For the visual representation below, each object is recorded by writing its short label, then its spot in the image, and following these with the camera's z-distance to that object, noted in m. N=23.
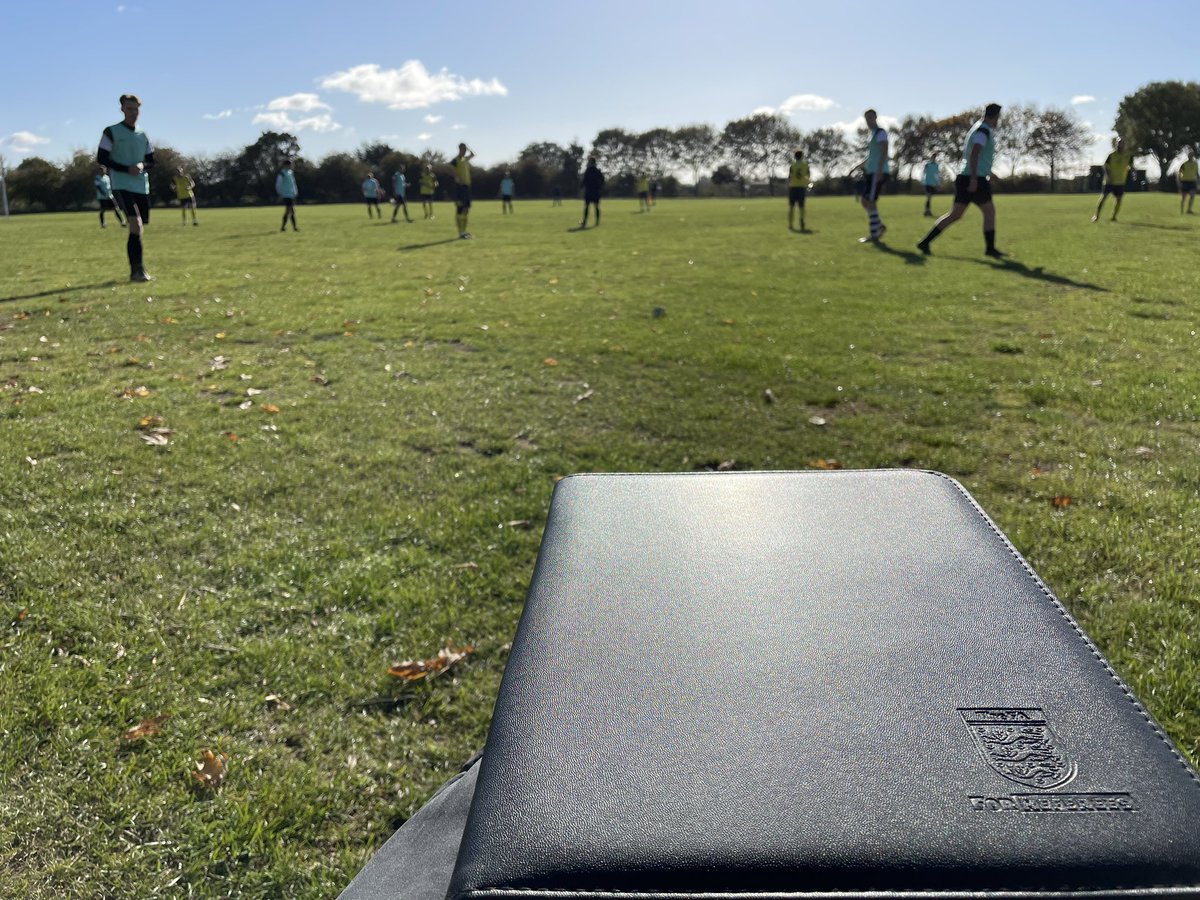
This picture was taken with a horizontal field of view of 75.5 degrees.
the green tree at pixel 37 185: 57.81
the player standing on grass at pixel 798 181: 20.52
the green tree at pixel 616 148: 112.75
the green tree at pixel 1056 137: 79.19
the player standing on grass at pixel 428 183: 29.36
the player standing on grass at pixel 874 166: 14.93
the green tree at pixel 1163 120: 72.06
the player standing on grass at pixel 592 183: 22.67
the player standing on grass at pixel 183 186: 26.66
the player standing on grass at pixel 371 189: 30.17
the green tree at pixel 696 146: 109.69
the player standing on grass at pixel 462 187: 19.73
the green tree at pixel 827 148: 99.44
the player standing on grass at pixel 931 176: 26.77
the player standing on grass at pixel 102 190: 26.86
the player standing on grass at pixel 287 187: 23.70
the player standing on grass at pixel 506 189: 37.00
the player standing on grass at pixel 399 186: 30.12
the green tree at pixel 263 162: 73.81
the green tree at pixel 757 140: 102.38
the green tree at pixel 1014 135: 80.94
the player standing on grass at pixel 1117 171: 19.98
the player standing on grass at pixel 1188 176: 25.67
